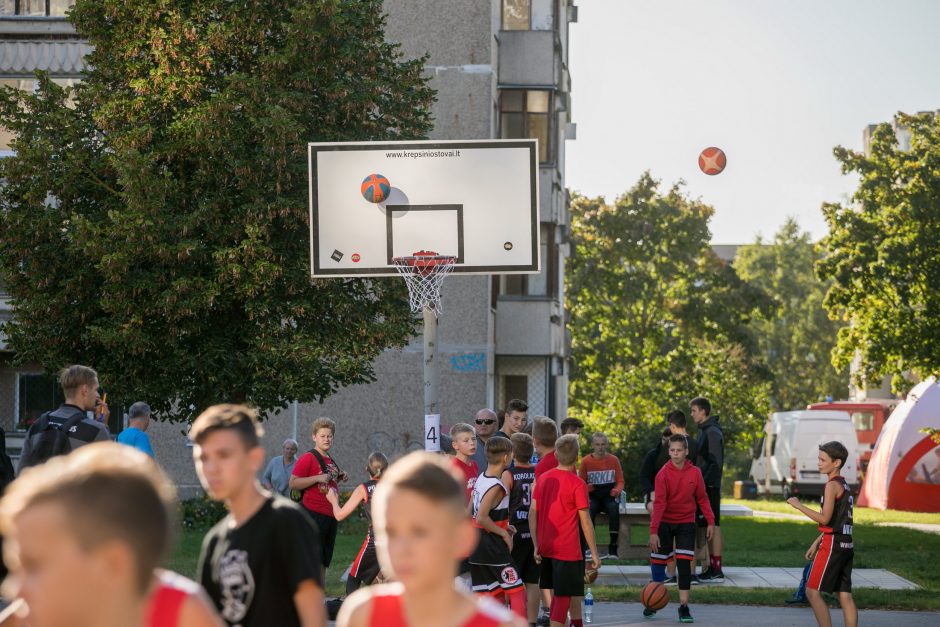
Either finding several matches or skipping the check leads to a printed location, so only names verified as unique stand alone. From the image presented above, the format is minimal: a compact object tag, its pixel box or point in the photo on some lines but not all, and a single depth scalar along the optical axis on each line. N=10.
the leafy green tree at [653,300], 49.38
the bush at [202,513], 25.50
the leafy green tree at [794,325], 80.44
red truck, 50.94
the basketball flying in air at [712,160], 19.98
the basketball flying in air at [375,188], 16.62
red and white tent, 37.75
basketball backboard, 16.58
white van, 44.09
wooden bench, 19.91
